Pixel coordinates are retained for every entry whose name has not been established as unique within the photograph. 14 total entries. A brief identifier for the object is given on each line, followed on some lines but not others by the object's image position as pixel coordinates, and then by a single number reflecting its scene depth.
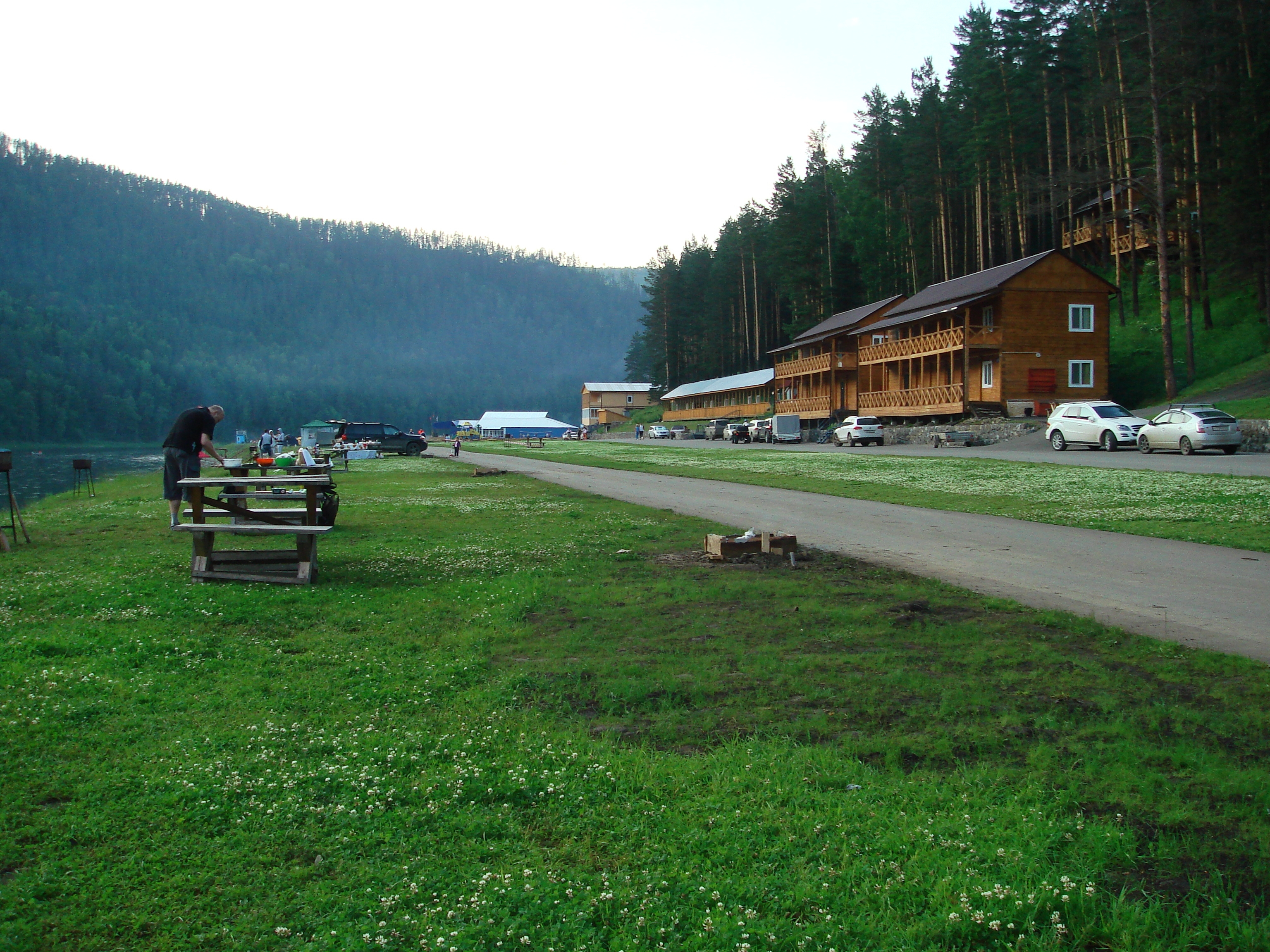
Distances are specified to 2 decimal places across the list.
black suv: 60.84
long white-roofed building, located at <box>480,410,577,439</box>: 151.75
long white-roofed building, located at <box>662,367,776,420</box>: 94.31
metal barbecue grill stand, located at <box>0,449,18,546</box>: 12.95
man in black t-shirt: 14.29
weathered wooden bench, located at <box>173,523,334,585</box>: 9.82
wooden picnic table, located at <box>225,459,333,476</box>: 15.12
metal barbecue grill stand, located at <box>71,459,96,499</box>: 33.59
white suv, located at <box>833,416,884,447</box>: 52.12
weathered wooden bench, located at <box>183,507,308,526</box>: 12.05
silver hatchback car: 28.95
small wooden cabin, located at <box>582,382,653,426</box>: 152.12
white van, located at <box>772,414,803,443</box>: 63.97
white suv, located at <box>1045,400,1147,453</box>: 33.09
